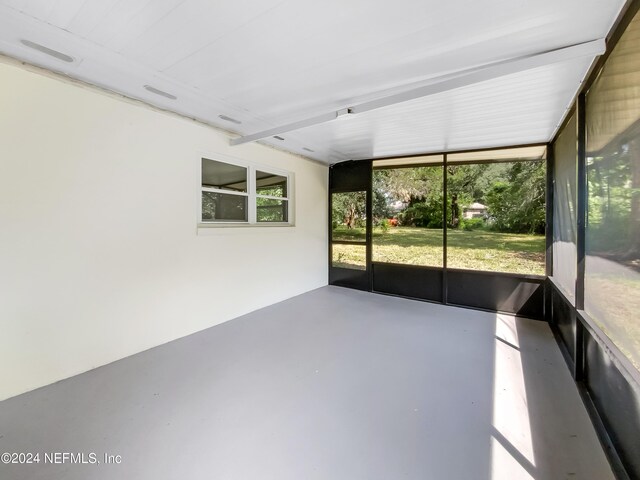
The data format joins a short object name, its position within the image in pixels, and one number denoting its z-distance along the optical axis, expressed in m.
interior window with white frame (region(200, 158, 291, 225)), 3.65
